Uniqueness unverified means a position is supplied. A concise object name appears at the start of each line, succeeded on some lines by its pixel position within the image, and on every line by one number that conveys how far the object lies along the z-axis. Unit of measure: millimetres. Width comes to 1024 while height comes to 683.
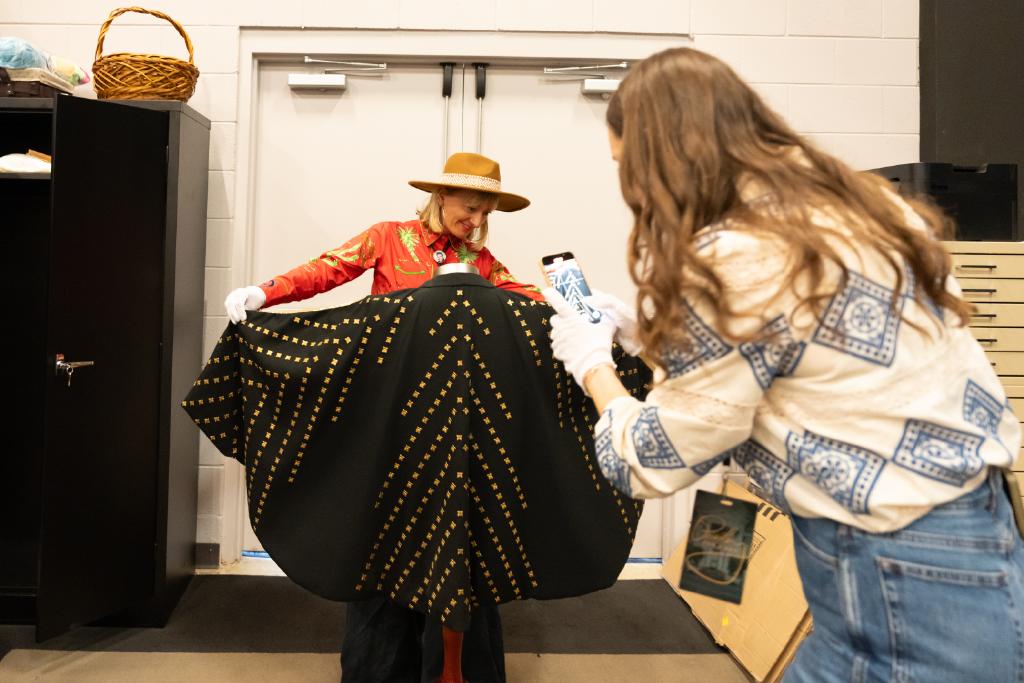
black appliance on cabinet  2264
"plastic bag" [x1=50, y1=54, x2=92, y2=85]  2441
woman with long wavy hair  767
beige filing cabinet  2178
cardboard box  2082
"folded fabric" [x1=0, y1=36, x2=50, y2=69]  2307
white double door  2914
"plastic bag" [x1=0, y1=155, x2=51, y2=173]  2281
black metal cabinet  2121
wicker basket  2420
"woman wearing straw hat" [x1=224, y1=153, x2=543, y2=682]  1950
